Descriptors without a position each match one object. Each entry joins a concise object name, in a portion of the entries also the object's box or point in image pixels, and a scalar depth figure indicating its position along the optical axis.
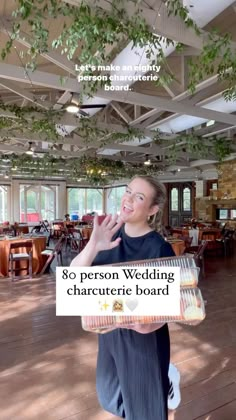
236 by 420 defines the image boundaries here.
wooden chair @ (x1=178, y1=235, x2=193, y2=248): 6.26
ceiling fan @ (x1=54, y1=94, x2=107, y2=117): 3.89
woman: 1.00
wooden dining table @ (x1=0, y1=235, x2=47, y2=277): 5.64
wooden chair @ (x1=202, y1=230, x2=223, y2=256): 7.79
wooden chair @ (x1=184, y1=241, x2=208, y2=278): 5.60
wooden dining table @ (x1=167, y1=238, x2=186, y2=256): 5.66
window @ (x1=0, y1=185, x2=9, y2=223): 14.77
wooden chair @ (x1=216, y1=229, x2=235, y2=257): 8.14
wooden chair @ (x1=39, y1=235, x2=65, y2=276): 5.73
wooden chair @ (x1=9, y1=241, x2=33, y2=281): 5.42
